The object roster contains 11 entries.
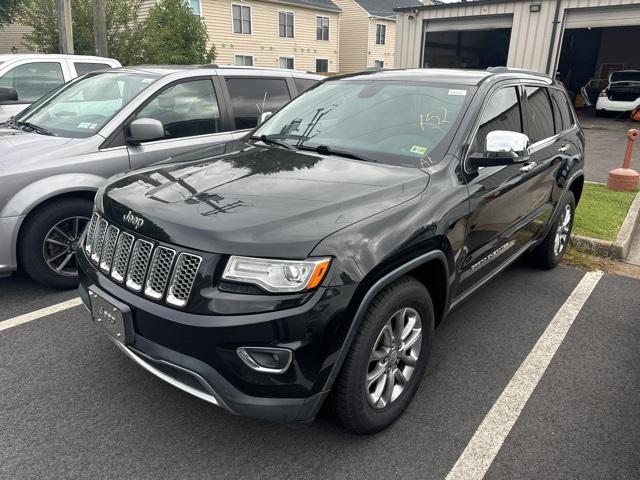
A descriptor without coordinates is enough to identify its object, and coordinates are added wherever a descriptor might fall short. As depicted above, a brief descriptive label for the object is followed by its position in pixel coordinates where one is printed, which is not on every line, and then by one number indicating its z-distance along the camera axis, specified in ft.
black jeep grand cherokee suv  6.98
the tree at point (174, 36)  57.21
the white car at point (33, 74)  23.81
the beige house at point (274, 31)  87.35
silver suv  12.73
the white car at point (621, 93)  61.93
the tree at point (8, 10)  69.63
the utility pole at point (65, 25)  38.96
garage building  49.62
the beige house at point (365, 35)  112.37
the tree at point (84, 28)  55.77
